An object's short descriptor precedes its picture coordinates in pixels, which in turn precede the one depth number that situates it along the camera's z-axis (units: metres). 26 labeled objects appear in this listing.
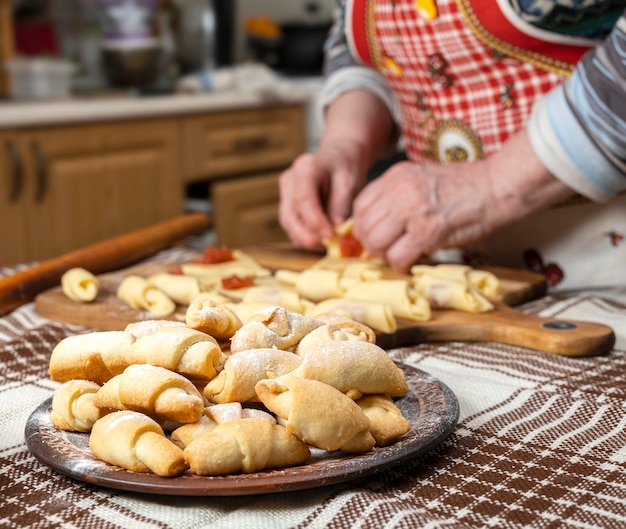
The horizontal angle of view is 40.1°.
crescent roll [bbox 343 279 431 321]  1.00
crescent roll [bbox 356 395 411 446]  0.59
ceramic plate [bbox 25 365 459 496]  0.53
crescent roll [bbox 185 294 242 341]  0.65
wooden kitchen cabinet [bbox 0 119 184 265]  2.42
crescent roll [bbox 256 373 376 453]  0.56
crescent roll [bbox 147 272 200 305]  1.10
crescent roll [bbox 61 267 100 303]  1.12
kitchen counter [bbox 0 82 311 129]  2.39
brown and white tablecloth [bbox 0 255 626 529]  0.54
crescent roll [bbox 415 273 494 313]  1.04
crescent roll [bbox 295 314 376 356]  0.65
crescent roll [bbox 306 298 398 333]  0.95
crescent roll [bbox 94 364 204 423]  0.57
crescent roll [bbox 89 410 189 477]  0.54
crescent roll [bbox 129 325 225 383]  0.60
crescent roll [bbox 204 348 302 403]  0.59
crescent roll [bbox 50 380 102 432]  0.61
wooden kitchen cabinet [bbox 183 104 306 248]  2.96
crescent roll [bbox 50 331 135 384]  0.63
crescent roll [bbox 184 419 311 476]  0.54
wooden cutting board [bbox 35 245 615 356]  0.92
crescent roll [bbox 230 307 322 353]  0.64
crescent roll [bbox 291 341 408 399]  0.60
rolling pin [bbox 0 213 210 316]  1.13
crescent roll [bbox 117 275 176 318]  1.07
